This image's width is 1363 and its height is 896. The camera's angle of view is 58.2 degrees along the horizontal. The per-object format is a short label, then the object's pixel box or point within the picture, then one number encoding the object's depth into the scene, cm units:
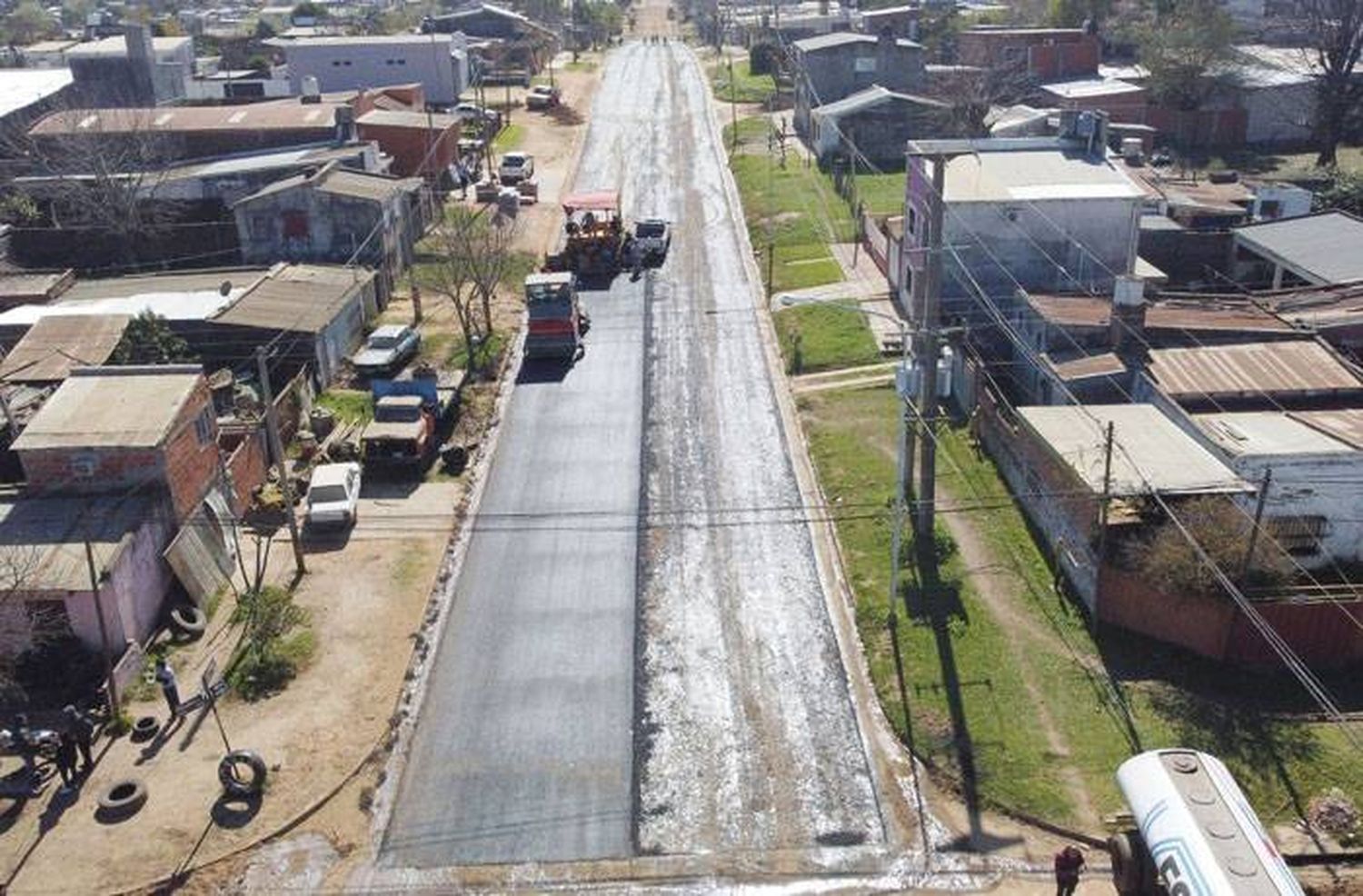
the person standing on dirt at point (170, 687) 2720
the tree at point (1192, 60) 8069
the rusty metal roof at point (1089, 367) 3675
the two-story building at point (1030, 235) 4522
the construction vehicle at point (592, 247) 5678
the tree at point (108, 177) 5956
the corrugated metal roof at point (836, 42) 8781
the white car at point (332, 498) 3478
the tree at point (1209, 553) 2758
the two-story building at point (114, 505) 2823
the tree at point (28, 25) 14850
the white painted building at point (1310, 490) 3023
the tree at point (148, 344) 4231
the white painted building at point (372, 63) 9650
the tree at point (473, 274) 4831
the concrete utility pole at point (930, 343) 2881
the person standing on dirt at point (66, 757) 2508
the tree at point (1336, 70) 7425
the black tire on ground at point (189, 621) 3031
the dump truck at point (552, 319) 4662
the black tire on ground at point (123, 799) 2441
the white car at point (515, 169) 7388
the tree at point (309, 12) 15938
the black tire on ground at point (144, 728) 2669
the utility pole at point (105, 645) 2716
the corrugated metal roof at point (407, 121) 7281
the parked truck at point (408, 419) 3781
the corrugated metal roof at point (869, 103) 7606
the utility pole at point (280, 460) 3158
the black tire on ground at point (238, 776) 2480
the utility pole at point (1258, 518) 2586
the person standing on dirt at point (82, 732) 2534
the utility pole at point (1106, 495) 2852
